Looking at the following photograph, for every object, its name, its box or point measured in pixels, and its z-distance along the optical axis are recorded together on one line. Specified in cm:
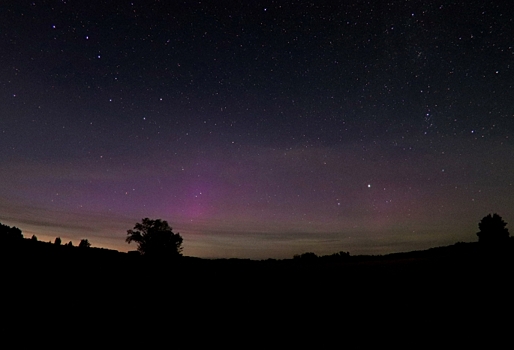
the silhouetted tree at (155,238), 4609
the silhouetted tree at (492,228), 3384
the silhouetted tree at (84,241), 7488
